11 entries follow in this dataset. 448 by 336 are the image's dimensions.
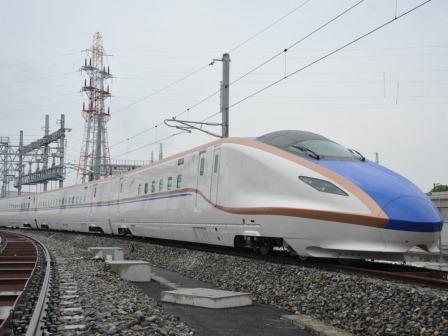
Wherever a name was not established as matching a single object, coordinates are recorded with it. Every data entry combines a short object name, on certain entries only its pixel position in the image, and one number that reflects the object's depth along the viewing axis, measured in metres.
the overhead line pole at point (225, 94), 19.83
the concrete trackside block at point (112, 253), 15.45
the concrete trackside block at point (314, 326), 6.05
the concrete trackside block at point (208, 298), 7.87
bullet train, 8.43
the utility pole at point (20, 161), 60.81
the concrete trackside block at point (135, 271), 11.62
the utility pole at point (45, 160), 54.21
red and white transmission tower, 54.91
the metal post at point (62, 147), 51.94
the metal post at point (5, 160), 63.19
